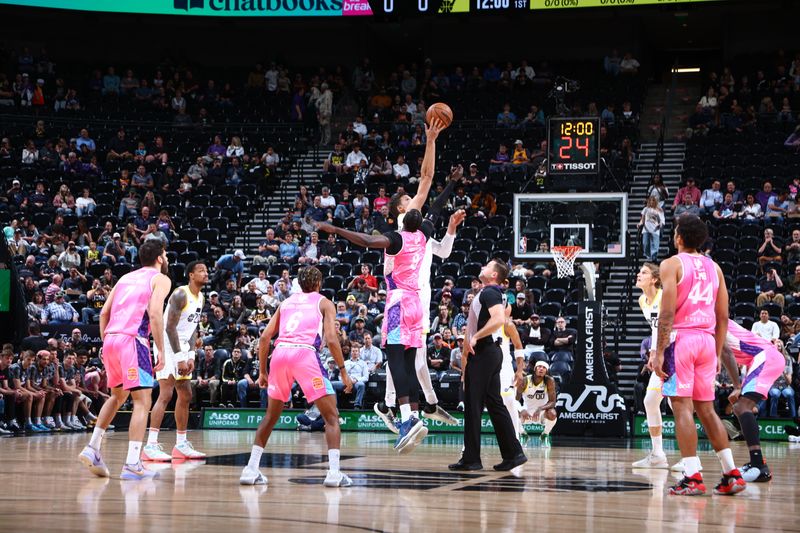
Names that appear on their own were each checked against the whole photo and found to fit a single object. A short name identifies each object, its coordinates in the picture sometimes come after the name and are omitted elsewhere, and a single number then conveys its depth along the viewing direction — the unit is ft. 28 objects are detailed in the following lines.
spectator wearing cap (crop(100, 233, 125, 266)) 72.84
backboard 56.44
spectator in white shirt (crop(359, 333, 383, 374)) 60.29
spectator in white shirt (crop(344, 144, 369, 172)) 83.97
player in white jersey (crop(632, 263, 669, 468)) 36.06
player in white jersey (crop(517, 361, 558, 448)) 52.47
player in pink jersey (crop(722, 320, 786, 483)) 30.30
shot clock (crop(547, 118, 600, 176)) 60.13
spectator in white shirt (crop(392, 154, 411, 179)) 80.75
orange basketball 34.83
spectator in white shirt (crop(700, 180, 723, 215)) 70.79
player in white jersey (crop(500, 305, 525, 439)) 42.83
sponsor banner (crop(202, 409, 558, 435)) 58.03
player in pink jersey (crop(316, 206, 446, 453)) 32.01
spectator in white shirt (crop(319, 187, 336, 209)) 78.02
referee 31.12
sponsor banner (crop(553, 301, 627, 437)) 53.21
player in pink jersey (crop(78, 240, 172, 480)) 29.37
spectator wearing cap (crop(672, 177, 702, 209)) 71.77
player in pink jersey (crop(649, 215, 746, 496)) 26.53
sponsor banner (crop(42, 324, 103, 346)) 64.64
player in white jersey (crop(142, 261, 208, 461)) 35.14
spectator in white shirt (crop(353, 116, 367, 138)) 88.53
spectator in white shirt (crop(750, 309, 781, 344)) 56.39
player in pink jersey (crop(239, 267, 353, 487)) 27.48
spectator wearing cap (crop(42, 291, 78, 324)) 66.33
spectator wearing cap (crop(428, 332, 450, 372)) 59.67
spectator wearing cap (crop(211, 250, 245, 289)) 71.15
